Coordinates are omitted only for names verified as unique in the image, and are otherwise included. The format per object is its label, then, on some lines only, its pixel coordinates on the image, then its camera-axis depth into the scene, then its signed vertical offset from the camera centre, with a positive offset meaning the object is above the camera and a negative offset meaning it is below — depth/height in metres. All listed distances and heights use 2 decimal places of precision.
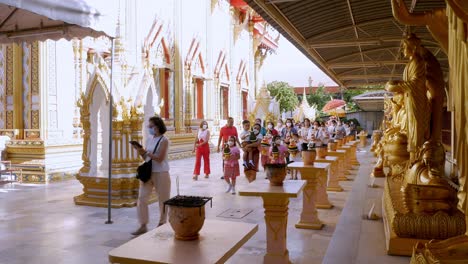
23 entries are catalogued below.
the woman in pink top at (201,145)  10.45 -0.48
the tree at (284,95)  41.50 +2.93
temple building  8.12 +1.05
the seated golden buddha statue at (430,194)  3.43 -0.56
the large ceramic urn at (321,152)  7.97 -0.50
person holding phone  5.56 -0.64
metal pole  6.05 -0.25
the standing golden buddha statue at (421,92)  4.82 +0.37
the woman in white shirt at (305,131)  12.80 -0.18
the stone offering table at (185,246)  2.22 -0.68
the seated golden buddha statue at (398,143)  5.92 -0.26
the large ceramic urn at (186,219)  2.50 -0.54
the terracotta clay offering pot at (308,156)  5.95 -0.43
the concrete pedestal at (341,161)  9.31 -0.86
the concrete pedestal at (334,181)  8.65 -1.15
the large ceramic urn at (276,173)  4.42 -0.49
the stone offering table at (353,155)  13.34 -0.98
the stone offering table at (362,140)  22.98 -0.82
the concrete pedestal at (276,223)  4.29 -1.00
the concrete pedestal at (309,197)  5.78 -0.99
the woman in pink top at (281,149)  9.44 -0.57
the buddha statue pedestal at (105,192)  7.51 -1.17
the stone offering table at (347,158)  11.23 -0.93
